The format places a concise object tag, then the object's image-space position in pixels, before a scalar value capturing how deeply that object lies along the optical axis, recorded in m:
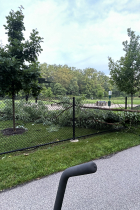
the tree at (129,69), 6.86
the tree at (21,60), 4.31
